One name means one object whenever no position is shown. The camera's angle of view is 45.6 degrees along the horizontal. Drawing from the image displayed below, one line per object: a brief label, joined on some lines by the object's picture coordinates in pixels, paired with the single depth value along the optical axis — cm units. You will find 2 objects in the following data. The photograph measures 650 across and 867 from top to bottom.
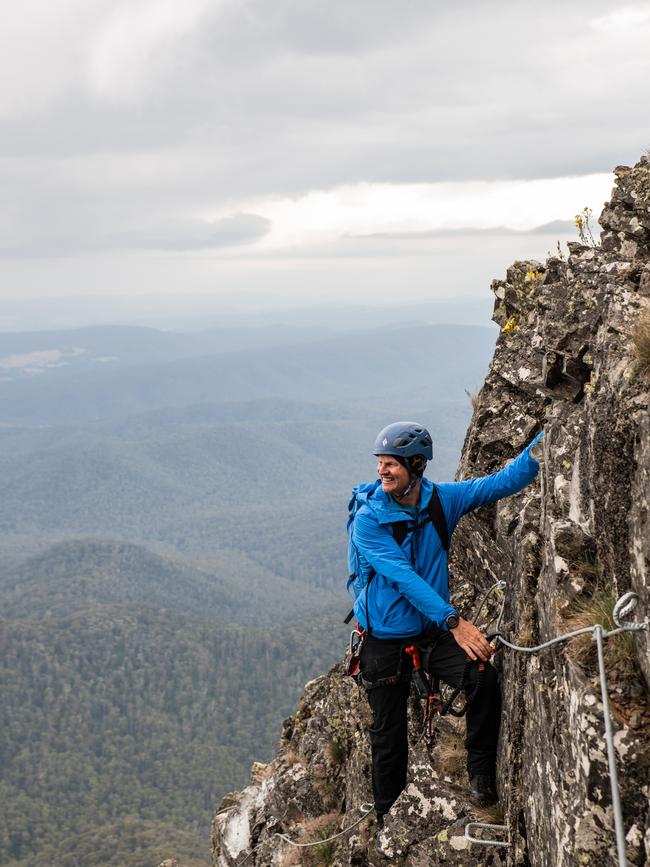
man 833
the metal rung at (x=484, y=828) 789
